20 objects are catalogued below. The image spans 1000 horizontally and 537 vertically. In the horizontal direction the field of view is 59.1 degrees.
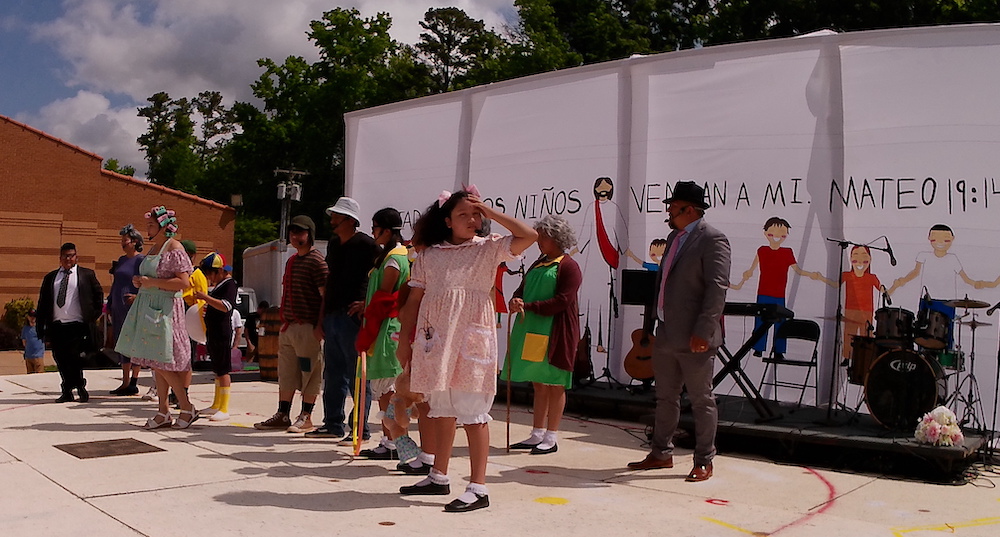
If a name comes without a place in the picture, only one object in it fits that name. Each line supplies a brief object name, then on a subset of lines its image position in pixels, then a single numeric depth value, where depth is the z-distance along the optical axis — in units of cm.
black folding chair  754
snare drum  642
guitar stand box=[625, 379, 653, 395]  872
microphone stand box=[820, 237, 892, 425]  685
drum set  638
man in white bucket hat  669
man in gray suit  566
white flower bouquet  589
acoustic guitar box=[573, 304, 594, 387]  902
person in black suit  867
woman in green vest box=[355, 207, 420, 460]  552
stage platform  601
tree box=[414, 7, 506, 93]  4306
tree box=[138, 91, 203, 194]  6481
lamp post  2855
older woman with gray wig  674
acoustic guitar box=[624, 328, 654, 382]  866
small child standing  1479
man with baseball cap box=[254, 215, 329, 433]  720
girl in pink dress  464
